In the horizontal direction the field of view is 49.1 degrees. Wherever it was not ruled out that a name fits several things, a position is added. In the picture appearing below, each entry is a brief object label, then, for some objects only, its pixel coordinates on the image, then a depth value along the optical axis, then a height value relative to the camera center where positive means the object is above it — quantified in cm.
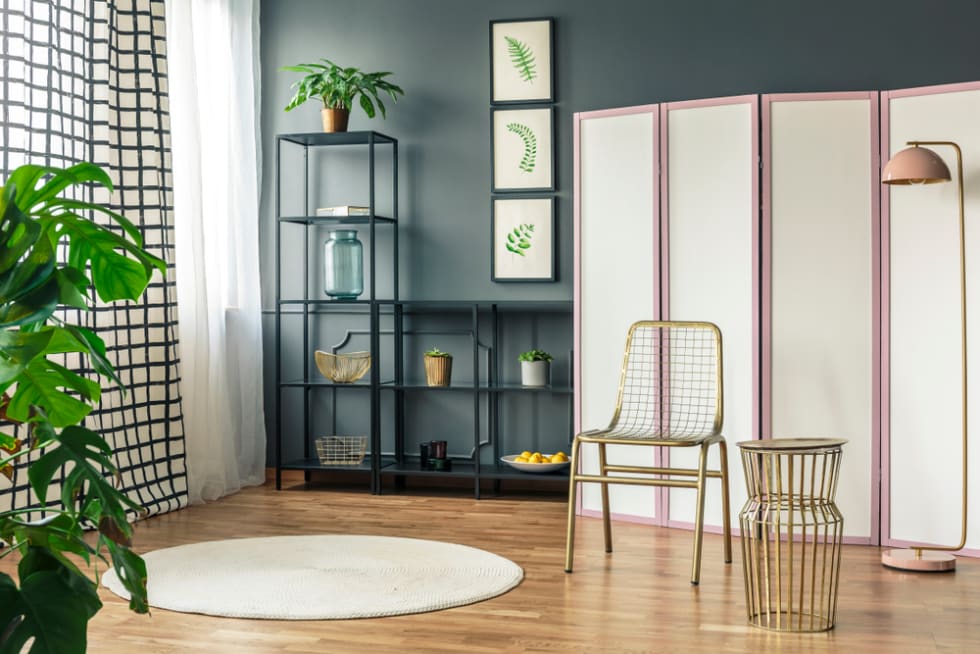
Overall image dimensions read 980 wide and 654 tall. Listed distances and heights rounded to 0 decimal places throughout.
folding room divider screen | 394 +17
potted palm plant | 516 +110
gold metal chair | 412 -26
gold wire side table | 295 -59
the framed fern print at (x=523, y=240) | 518 +38
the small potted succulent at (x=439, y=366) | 511 -23
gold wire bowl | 523 -23
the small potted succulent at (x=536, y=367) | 500 -23
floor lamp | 363 +47
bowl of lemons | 491 -67
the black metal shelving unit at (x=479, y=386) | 501 -33
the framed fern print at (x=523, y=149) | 518 +81
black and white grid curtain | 392 +70
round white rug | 317 -84
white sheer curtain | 484 +40
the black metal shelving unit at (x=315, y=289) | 518 +15
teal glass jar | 527 +26
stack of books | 517 +52
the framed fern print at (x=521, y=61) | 517 +124
